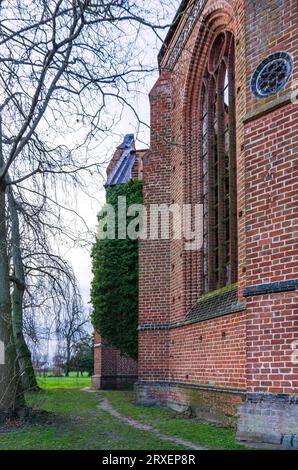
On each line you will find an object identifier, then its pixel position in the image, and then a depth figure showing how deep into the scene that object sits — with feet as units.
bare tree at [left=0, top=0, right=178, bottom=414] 29.04
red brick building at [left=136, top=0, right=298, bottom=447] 25.98
